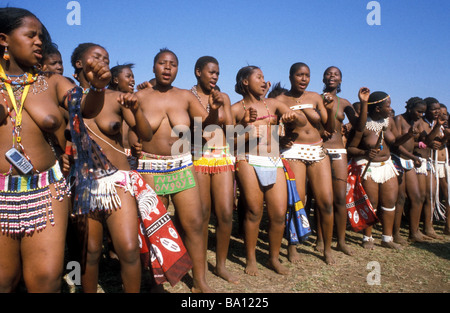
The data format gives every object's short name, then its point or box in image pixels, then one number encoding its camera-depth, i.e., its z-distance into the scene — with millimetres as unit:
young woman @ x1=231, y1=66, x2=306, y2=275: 4297
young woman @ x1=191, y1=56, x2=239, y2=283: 4035
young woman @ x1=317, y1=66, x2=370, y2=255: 5383
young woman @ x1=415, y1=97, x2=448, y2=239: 6535
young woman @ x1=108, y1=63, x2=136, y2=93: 4805
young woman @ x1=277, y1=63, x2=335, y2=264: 4887
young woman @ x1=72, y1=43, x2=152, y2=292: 2844
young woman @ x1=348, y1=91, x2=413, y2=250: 5699
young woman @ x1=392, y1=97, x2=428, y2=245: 6160
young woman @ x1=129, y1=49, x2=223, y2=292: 3473
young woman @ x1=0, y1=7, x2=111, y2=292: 2303
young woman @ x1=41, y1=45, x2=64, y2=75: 4147
